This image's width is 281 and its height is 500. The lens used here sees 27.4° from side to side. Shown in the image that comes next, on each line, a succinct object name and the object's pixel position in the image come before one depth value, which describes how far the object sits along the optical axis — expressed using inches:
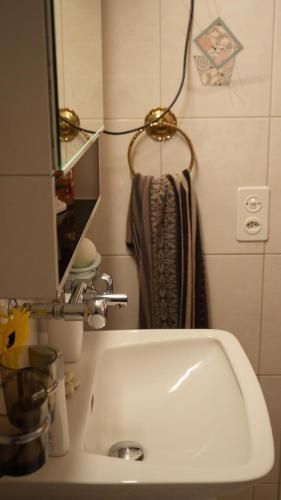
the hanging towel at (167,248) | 59.0
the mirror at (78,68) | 30.3
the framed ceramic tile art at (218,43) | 57.1
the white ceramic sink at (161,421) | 34.8
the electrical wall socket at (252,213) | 61.1
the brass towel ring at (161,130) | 58.9
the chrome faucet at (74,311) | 40.3
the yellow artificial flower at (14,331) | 34.0
